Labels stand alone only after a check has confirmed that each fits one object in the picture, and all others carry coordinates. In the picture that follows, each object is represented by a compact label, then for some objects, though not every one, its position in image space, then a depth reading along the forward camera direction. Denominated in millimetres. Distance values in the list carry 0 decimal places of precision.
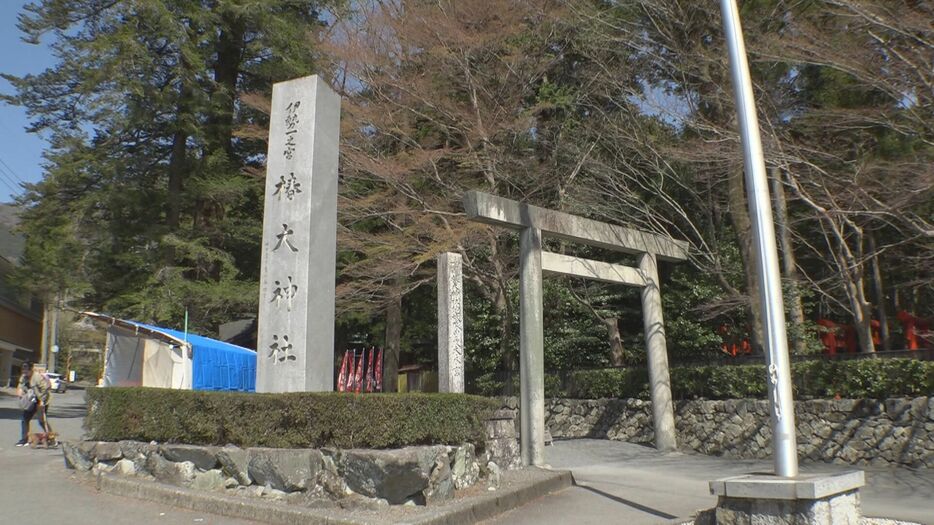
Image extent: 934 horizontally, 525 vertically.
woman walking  11836
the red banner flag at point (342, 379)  22109
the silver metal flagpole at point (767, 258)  6496
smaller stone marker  10758
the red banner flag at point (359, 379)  22025
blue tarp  17469
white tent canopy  16953
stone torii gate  11188
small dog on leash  12023
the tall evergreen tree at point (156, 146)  19953
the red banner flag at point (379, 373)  22344
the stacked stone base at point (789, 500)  5777
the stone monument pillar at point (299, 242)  8773
